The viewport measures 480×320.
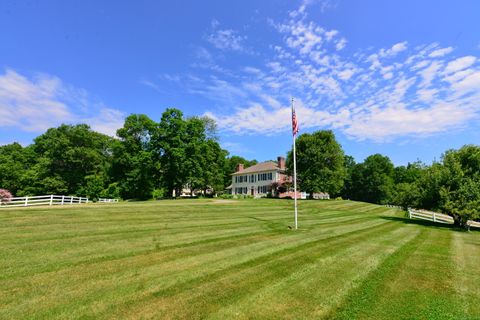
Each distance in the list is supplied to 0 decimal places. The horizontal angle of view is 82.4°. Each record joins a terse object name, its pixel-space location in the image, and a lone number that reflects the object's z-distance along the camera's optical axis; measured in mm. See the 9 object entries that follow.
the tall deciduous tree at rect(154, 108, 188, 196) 43969
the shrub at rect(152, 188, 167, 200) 46406
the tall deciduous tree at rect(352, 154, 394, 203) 76312
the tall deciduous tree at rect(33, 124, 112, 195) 50250
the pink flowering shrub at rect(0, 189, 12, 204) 21875
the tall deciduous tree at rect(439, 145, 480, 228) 21594
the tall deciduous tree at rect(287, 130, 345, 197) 49156
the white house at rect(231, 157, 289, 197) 56125
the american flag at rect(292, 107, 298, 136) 15977
